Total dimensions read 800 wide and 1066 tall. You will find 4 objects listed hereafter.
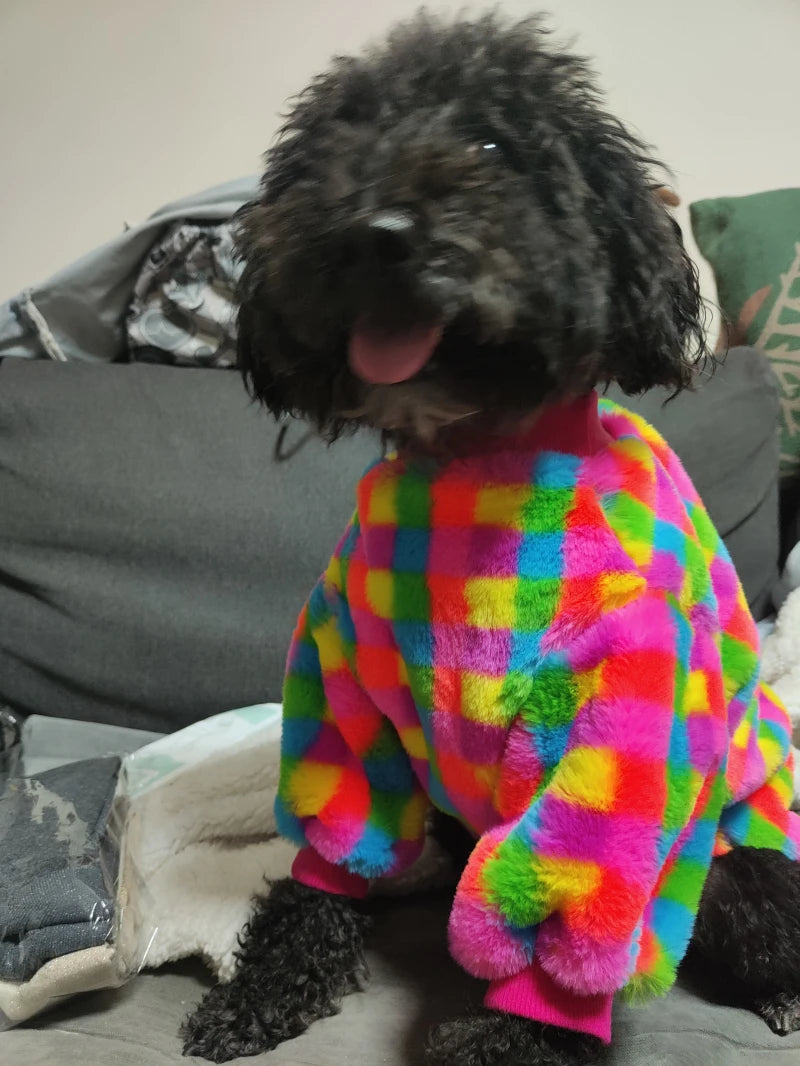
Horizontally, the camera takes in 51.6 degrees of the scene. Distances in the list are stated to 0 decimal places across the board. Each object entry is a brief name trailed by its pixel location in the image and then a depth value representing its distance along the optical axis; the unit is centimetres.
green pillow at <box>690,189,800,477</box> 123
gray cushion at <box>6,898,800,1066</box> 64
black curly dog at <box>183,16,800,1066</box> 48
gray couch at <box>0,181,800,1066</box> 113
